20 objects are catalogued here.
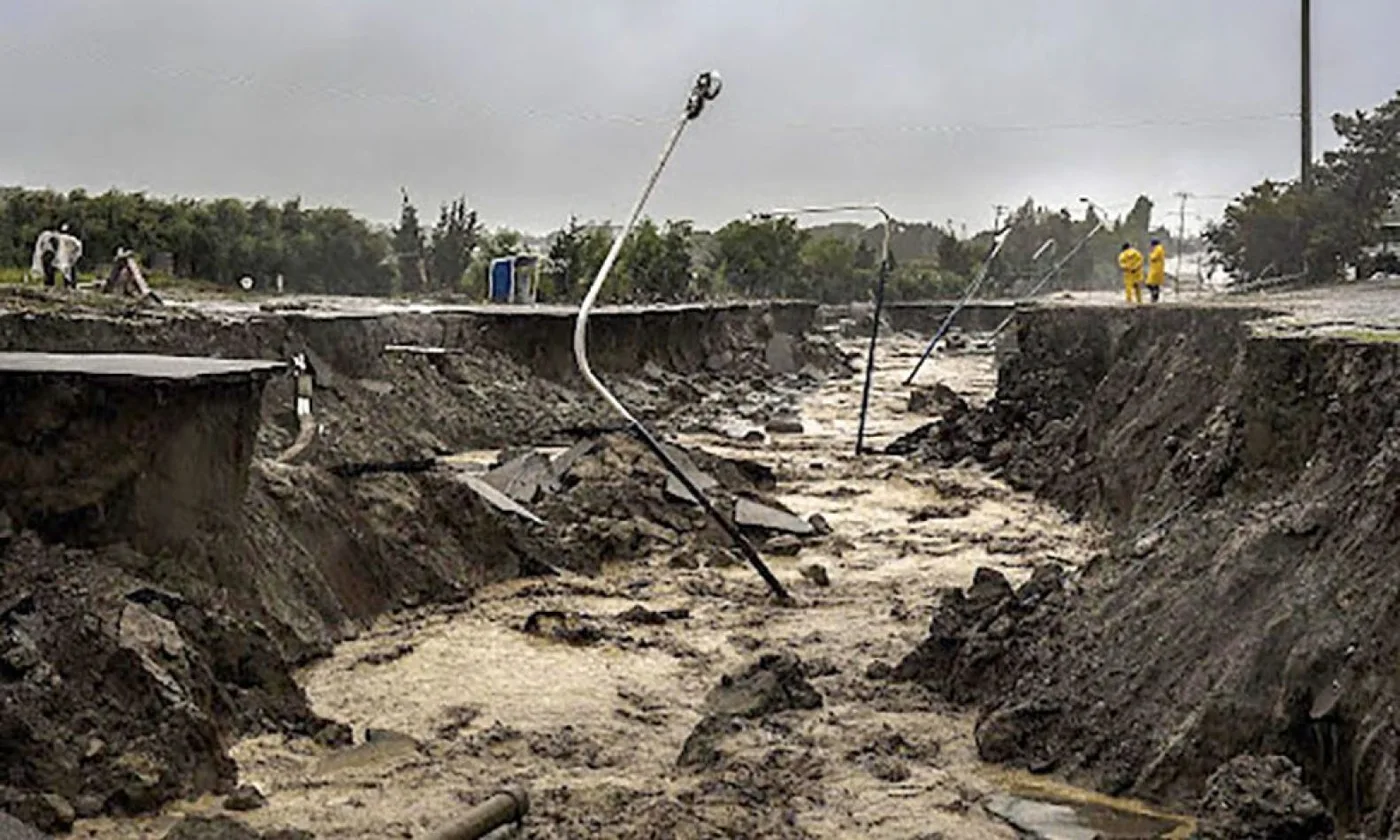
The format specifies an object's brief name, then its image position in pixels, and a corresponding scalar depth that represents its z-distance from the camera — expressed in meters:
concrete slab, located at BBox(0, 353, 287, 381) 8.74
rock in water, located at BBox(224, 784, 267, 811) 7.30
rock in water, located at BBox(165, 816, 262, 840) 6.11
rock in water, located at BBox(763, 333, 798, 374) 43.34
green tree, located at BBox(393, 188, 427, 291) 54.25
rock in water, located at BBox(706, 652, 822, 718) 9.18
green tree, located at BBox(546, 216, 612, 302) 46.59
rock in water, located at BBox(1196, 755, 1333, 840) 5.94
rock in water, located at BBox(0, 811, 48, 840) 5.53
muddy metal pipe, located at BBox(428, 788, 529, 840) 6.77
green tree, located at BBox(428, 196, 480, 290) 56.81
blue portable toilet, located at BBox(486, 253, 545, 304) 37.93
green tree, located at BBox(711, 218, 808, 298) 64.69
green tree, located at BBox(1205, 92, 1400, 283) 33.34
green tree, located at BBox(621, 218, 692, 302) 51.38
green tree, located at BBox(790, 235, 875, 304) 73.62
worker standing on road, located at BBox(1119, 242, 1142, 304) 27.22
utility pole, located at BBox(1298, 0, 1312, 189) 34.56
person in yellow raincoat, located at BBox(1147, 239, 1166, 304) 26.56
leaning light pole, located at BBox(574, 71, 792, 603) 13.03
